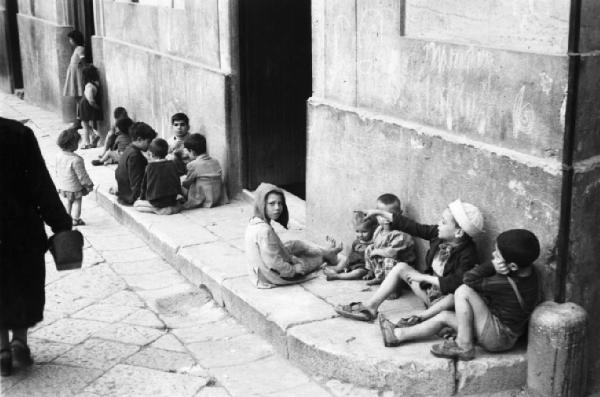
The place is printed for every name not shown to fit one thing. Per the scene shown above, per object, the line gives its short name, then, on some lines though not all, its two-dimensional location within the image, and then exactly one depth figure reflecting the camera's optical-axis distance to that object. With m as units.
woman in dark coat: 5.18
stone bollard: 4.90
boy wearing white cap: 5.45
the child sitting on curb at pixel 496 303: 5.04
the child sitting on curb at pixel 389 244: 6.17
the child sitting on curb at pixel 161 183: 8.61
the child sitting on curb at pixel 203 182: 8.84
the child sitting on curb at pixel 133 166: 9.06
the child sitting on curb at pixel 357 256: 6.47
